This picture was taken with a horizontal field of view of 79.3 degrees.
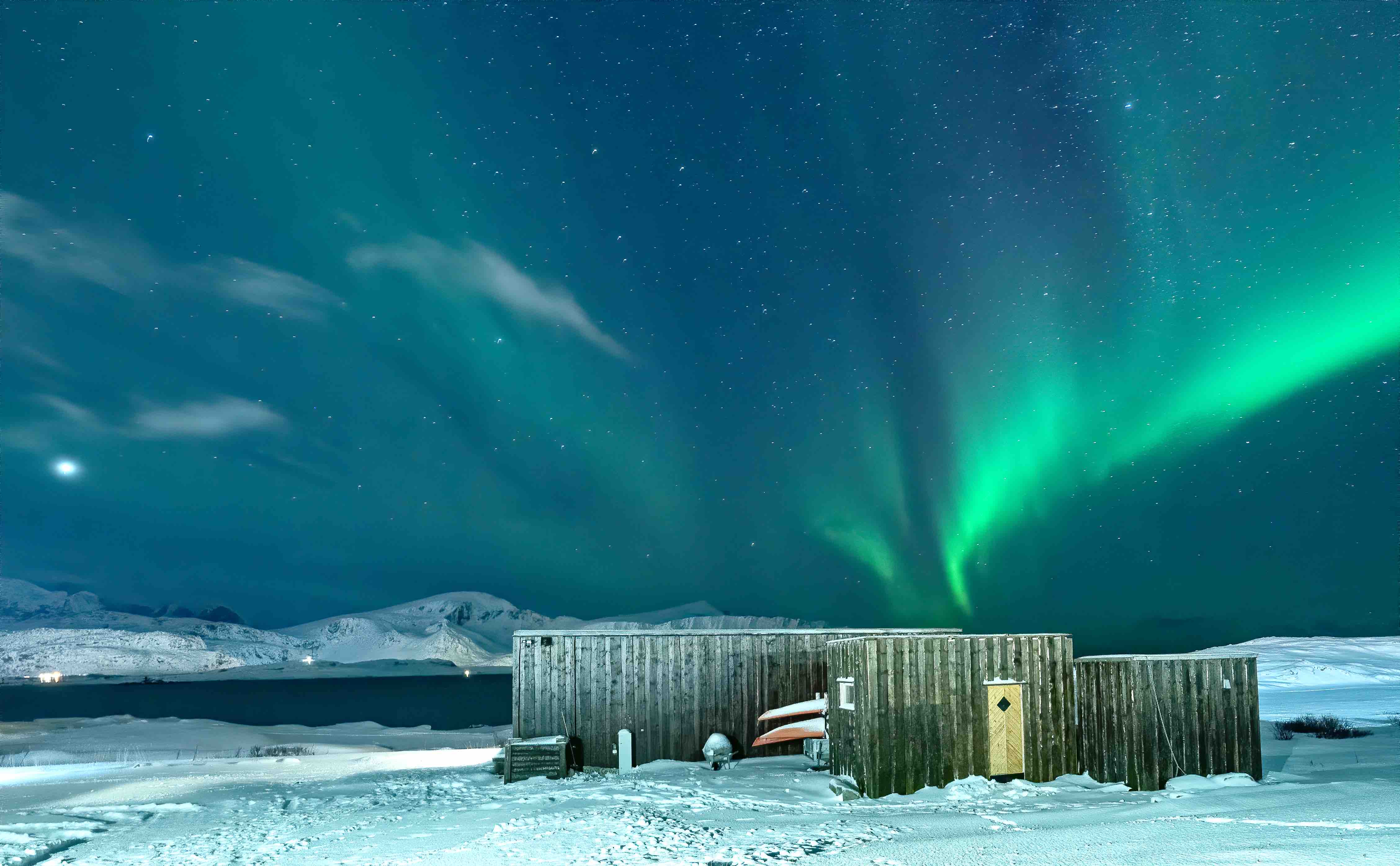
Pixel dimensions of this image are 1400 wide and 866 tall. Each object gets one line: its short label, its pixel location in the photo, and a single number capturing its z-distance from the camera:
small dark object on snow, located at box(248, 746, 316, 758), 25.86
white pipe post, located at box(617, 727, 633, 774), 16.81
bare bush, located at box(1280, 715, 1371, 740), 21.22
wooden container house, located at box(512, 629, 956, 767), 17.31
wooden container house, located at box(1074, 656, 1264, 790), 14.30
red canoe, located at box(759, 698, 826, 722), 17.17
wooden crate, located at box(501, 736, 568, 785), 16.02
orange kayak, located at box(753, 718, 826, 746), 16.94
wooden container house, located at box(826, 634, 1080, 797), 14.01
